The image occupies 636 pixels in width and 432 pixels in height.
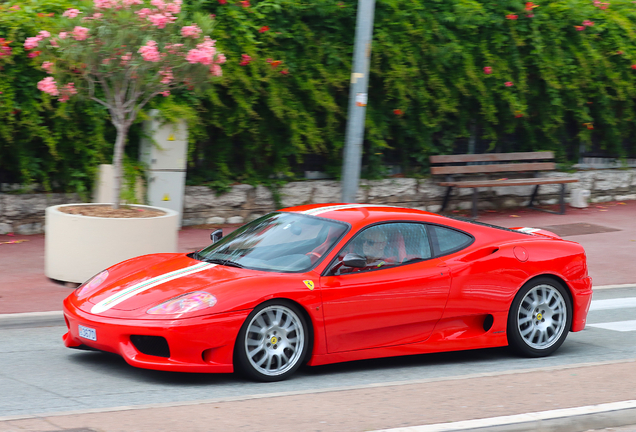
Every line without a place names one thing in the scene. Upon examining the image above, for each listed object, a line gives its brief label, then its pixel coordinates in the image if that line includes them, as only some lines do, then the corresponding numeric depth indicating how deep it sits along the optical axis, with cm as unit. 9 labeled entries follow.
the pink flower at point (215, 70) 1916
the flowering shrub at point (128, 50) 1845
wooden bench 3022
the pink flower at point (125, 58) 1848
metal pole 1975
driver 1256
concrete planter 1775
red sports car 1111
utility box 2452
